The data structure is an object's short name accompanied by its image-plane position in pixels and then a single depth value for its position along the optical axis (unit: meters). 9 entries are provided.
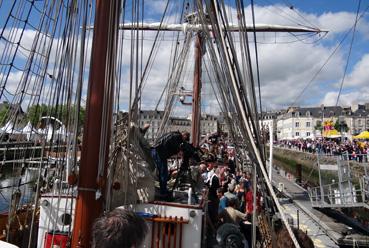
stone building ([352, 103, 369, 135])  96.06
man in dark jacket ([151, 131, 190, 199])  5.69
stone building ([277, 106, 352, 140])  102.82
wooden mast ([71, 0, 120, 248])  3.59
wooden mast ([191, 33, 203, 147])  17.50
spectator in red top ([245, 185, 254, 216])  8.08
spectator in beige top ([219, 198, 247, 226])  7.09
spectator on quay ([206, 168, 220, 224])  6.88
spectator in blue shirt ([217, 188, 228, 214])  7.45
